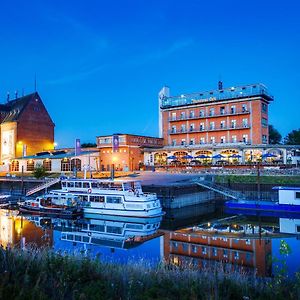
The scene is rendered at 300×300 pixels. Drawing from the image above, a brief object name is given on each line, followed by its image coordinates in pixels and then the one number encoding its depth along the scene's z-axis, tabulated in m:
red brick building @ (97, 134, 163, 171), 65.25
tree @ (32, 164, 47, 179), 55.48
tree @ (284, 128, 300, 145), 89.22
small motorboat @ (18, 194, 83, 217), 35.81
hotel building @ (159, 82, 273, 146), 65.72
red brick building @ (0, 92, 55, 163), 78.12
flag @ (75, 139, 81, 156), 55.29
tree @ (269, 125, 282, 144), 95.06
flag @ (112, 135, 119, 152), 55.22
